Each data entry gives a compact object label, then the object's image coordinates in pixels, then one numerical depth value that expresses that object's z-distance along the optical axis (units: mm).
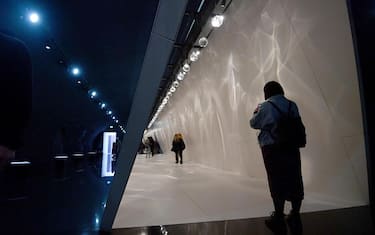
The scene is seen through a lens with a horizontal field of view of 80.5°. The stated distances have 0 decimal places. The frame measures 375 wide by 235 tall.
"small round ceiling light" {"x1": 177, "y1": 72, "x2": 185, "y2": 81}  10570
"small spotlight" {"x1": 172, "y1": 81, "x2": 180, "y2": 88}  12477
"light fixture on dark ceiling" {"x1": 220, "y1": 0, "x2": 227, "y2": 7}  6386
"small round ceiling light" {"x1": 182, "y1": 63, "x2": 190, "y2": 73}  9328
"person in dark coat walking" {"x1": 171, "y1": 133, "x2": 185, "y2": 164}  11562
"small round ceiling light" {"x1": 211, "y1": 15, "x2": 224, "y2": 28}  6105
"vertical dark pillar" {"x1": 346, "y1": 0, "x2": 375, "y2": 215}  2990
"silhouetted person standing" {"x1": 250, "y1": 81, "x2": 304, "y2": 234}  2438
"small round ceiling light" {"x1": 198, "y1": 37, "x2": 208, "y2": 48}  7622
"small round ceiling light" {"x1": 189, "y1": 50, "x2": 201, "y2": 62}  8281
